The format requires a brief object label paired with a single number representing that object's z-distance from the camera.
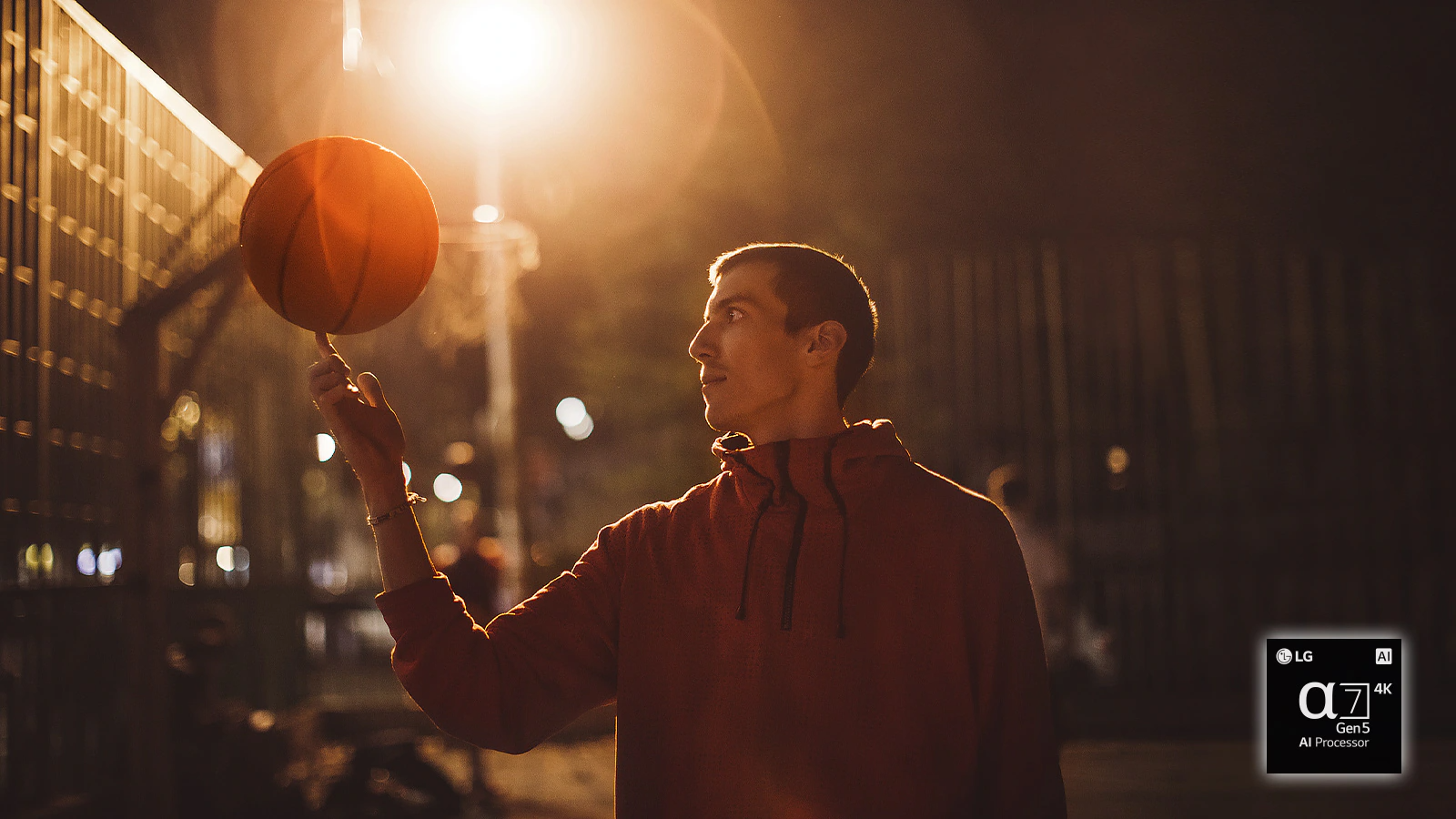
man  2.48
